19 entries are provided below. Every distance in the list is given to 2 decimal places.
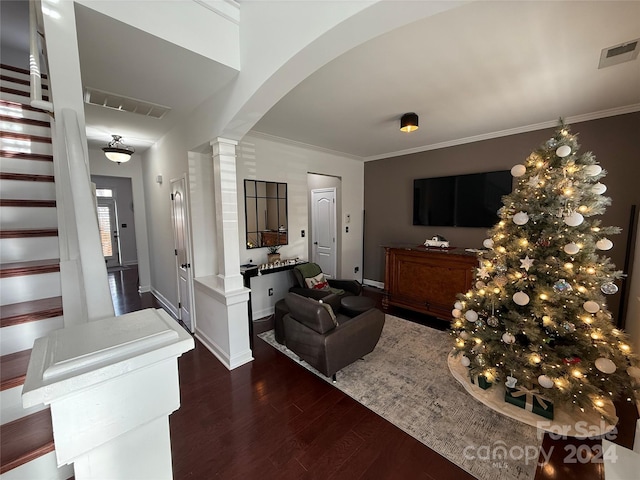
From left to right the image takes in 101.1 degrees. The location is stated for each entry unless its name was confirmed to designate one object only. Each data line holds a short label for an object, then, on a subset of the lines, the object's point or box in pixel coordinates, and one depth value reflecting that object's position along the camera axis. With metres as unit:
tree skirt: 1.87
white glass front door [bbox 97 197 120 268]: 7.40
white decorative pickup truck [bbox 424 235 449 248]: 3.91
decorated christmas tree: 1.85
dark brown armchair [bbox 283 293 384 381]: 2.30
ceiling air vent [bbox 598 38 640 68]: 1.82
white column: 2.59
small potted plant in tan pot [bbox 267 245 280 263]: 3.92
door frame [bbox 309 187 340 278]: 5.14
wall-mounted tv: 3.74
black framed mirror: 3.76
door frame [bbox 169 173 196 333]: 3.16
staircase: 0.86
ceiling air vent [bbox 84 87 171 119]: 2.41
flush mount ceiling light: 2.95
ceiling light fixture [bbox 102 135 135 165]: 3.45
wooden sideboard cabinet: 3.45
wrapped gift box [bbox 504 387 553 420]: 1.99
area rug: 1.72
